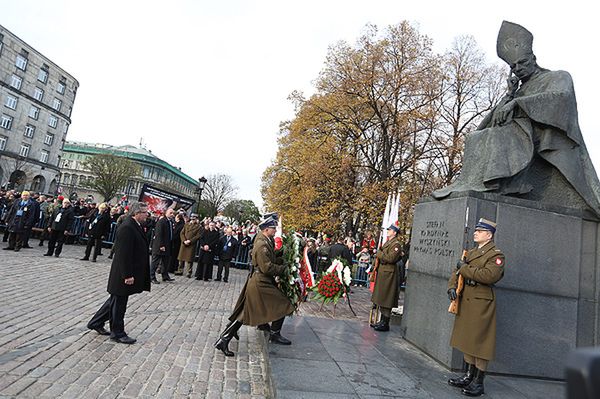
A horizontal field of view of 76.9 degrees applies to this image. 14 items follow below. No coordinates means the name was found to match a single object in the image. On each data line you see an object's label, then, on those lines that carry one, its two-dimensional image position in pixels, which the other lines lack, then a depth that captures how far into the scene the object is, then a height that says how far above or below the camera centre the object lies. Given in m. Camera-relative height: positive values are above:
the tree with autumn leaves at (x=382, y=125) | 23.69 +8.95
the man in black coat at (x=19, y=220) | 13.66 -0.55
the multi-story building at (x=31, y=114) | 51.16 +13.69
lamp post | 29.19 +4.05
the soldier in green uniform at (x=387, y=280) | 7.60 -0.39
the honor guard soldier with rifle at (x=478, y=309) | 4.35 -0.41
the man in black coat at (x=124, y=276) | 5.65 -0.83
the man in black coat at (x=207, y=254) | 13.72 -0.74
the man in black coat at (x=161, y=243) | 11.66 -0.52
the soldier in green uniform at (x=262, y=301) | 5.41 -0.85
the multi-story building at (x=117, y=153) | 90.18 +14.10
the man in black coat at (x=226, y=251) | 13.94 -0.54
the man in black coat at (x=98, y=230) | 13.70 -0.47
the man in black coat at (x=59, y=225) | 13.61 -0.51
